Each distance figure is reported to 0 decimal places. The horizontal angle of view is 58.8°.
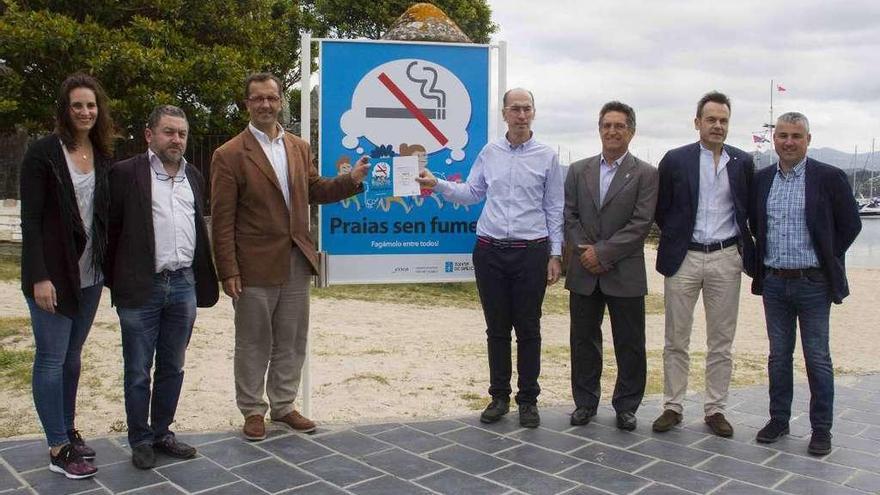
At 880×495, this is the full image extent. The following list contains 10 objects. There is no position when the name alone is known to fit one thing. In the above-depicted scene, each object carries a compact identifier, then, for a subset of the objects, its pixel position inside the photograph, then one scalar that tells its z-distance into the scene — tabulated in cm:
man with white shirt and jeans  406
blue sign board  541
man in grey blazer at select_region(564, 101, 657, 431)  493
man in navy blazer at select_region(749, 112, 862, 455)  464
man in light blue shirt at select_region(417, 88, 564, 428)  495
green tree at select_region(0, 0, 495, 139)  1254
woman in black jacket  383
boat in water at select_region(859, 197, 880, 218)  7519
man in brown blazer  460
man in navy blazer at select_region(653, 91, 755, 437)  489
